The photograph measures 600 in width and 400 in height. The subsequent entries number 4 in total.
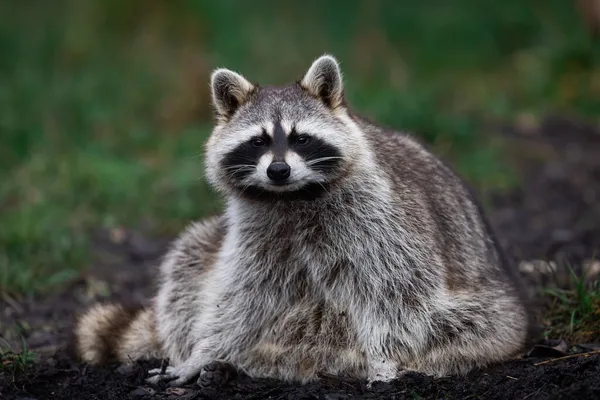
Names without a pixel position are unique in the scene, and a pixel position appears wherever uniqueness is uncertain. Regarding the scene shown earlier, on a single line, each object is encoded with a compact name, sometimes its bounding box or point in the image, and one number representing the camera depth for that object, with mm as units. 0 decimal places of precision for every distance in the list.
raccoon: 8977
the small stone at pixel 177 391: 9023
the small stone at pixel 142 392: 8938
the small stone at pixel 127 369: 9719
